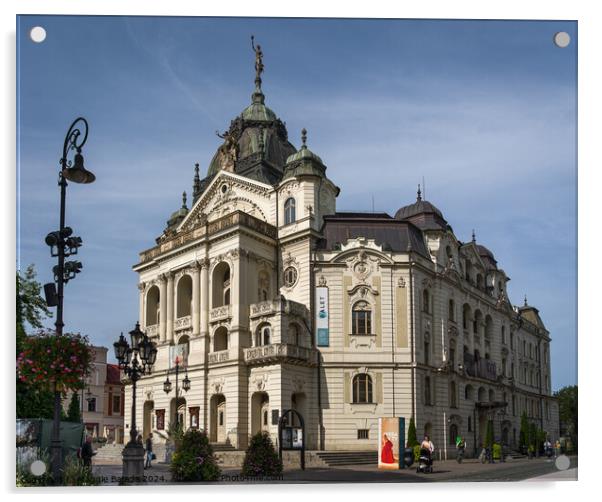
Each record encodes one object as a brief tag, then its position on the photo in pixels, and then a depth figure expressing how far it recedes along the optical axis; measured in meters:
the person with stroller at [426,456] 20.84
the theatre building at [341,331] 33.78
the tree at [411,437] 25.69
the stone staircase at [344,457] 25.95
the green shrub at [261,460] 19.95
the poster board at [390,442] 23.44
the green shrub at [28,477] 16.89
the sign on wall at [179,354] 38.16
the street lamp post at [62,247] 16.47
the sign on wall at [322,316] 34.75
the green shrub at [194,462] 19.41
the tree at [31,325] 18.53
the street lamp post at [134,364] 18.97
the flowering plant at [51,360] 16.73
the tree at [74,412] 30.43
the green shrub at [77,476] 17.09
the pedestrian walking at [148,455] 27.14
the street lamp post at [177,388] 35.09
